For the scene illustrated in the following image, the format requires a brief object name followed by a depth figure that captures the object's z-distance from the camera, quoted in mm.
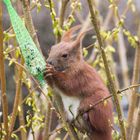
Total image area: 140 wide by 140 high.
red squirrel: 4719
